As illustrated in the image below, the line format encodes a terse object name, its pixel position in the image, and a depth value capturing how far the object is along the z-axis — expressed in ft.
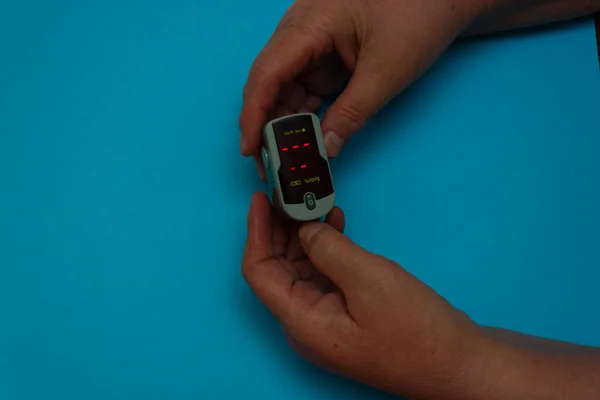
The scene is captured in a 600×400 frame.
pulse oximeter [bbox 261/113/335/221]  2.46
